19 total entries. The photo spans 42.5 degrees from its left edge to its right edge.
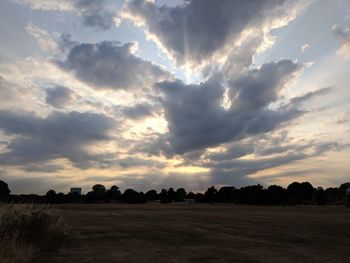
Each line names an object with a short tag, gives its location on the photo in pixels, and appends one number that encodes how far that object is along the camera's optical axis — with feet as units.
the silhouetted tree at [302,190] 475.39
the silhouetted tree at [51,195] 467.93
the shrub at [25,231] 53.19
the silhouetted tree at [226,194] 480.64
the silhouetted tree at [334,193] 483.76
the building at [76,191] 530.27
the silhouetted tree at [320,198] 392.06
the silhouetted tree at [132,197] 526.57
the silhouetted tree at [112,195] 550.81
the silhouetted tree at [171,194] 588.91
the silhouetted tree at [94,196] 518.78
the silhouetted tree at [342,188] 511.40
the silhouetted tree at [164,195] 564.71
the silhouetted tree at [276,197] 385.91
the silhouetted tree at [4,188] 397.68
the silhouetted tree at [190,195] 625.00
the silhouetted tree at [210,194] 497.42
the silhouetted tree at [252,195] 389.48
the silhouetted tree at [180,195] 583.33
